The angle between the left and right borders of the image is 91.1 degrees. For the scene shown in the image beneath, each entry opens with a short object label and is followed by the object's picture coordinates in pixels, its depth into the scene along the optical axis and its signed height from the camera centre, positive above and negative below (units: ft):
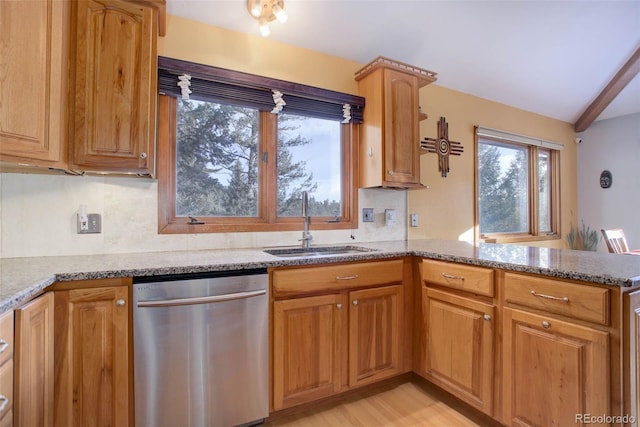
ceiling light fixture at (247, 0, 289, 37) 6.26 +4.29
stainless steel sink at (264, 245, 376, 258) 6.87 -0.77
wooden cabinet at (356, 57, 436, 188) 7.64 +2.35
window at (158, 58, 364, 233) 6.48 +1.47
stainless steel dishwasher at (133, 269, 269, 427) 4.52 -2.01
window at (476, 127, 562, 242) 11.07 +1.14
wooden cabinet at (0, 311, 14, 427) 3.03 -1.50
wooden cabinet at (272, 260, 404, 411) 5.45 -2.08
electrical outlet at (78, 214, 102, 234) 5.65 -0.11
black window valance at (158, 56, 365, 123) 6.27 +2.88
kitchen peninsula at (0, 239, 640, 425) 3.89 -1.54
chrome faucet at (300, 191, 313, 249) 7.23 -0.06
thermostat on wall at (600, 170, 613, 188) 12.76 +1.52
